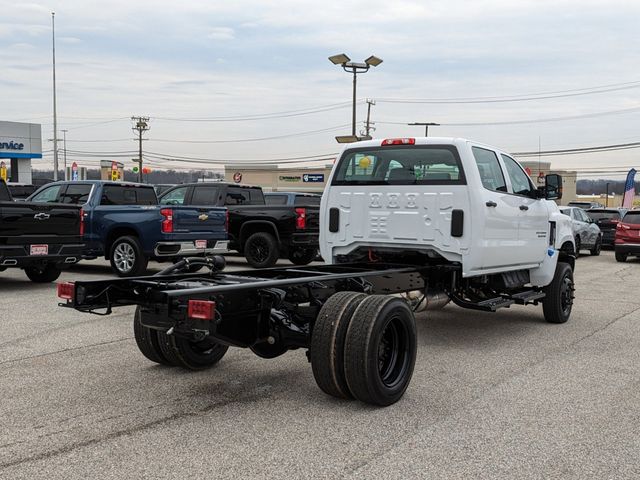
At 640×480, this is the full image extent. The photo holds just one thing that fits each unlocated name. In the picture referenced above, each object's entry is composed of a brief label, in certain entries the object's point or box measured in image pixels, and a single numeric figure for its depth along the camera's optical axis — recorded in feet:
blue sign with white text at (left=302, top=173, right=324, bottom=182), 276.04
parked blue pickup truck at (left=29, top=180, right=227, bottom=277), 41.45
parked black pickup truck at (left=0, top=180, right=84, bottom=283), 35.40
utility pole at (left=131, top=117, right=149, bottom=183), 253.85
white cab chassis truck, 16.48
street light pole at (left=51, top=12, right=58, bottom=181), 136.67
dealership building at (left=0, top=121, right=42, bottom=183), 129.70
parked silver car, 70.33
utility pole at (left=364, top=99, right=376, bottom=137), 230.48
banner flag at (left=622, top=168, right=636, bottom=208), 132.67
